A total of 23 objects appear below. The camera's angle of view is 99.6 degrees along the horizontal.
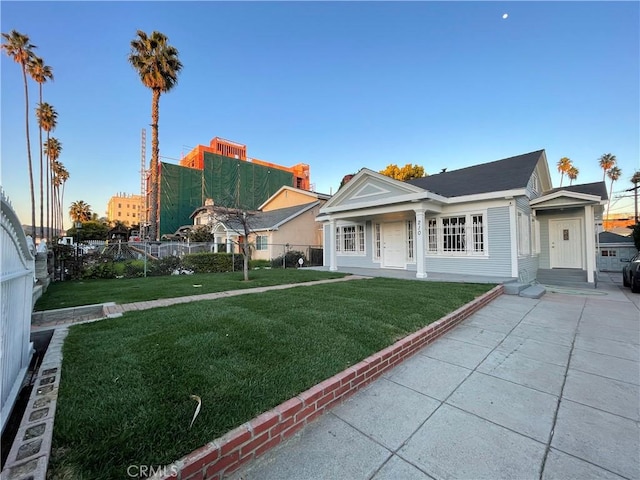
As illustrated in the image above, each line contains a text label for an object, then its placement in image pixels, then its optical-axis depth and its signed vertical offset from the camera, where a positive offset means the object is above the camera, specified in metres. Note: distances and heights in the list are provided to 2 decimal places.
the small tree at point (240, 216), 9.74 +1.12
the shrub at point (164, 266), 11.81 -0.87
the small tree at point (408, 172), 29.00 +7.58
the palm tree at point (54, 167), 31.37 +10.62
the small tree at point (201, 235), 23.42 +0.95
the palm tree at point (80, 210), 56.61 +8.08
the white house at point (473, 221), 9.52 +0.82
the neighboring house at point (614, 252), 15.27 -0.83
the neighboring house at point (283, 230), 18.52 +1.02
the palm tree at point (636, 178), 23.55 +5.21
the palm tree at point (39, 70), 19.17 +13.14
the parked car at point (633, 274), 8.61 -1.23
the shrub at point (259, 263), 17.20 -1.20
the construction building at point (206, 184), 34.97 +8.74
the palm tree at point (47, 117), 25.30 +12.55
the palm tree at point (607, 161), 36.28 +10.34
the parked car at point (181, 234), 26.31 +1.22
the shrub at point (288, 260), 17.17 -1.00
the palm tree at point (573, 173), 41.72 +10.24
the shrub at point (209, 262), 12.87 -0.80
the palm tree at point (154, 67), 17.62 +11.92
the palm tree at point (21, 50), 17.69 +13.39
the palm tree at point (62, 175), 37.41 +10.52
